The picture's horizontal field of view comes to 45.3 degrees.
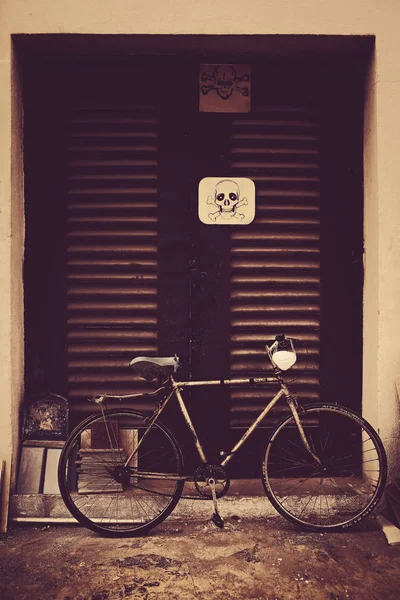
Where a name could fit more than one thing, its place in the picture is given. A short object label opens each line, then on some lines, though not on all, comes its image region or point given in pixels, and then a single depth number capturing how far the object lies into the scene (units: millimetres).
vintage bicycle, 3516
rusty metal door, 4074
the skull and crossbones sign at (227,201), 4066
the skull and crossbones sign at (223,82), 4062
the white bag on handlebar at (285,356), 3482
